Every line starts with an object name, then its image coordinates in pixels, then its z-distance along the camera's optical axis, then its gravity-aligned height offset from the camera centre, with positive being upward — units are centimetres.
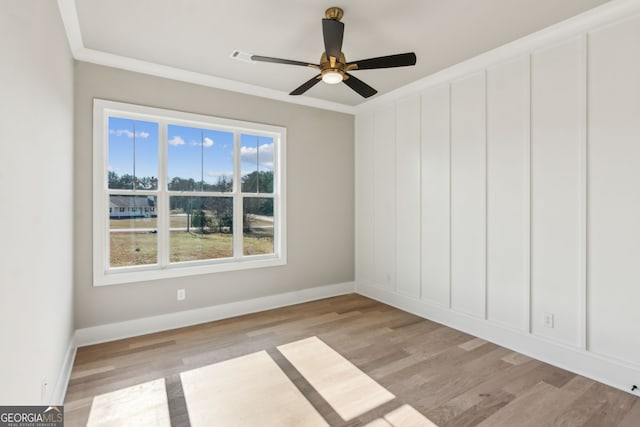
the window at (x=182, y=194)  342 +19
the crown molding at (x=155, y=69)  263 +152
